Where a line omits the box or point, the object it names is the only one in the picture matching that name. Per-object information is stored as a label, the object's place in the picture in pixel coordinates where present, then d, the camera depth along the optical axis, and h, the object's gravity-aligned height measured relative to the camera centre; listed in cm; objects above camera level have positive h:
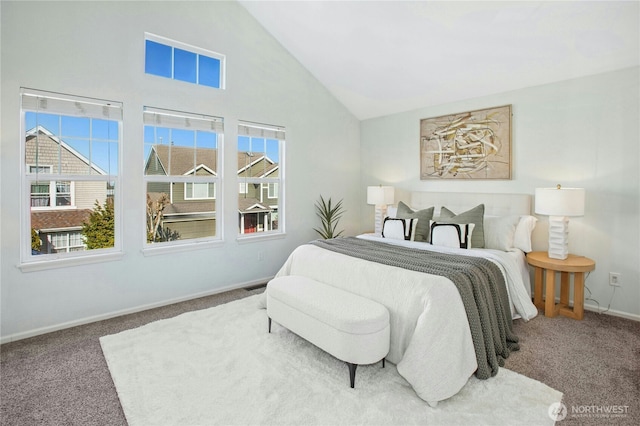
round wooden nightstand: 316 -71
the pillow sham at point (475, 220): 356 -15
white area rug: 190 -115
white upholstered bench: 217 -78
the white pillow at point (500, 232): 355 -26
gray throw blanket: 230 -62
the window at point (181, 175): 369 +31
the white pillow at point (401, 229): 393 -27
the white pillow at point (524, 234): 361 -28
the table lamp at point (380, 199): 488 +9
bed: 209 -62
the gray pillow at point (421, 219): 393 -15
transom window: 362 +157
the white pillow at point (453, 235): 350 -29
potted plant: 520 -19
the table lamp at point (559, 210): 318 -2
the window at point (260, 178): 441 +34
